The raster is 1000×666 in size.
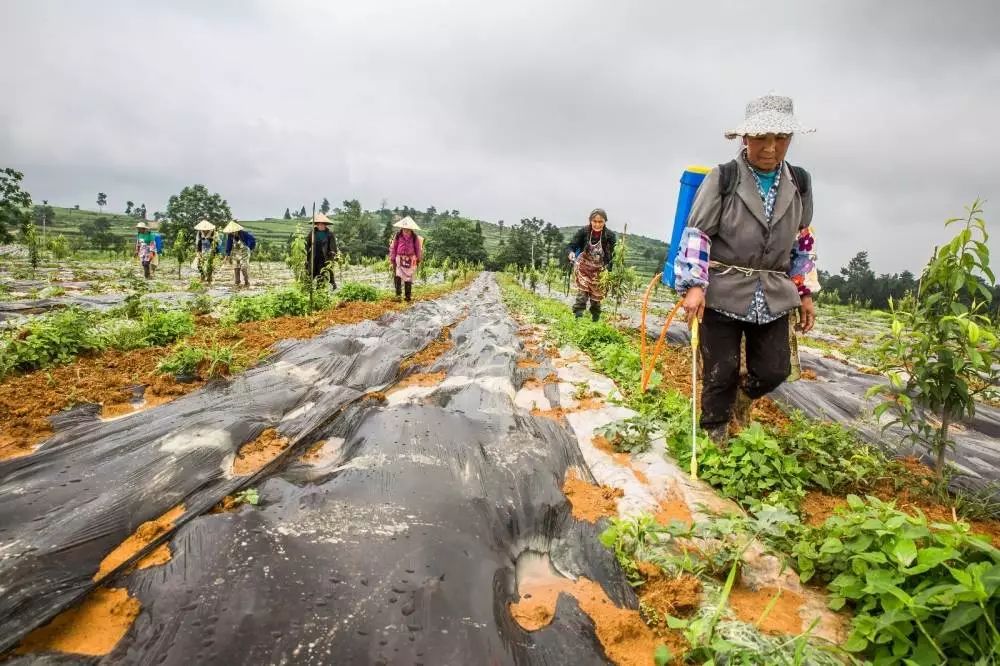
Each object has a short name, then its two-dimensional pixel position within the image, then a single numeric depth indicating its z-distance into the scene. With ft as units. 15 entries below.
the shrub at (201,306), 21.95
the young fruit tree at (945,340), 6.89
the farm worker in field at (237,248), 39.45
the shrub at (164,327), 15.85
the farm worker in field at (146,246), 46.71
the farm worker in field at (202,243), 43.32
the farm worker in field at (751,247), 8.02
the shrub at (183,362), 12.07
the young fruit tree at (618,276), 29.14
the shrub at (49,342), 12.22
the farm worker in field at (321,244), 29.43
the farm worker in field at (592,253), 23.72
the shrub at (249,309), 20.86
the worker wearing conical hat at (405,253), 31.17
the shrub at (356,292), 31.54
